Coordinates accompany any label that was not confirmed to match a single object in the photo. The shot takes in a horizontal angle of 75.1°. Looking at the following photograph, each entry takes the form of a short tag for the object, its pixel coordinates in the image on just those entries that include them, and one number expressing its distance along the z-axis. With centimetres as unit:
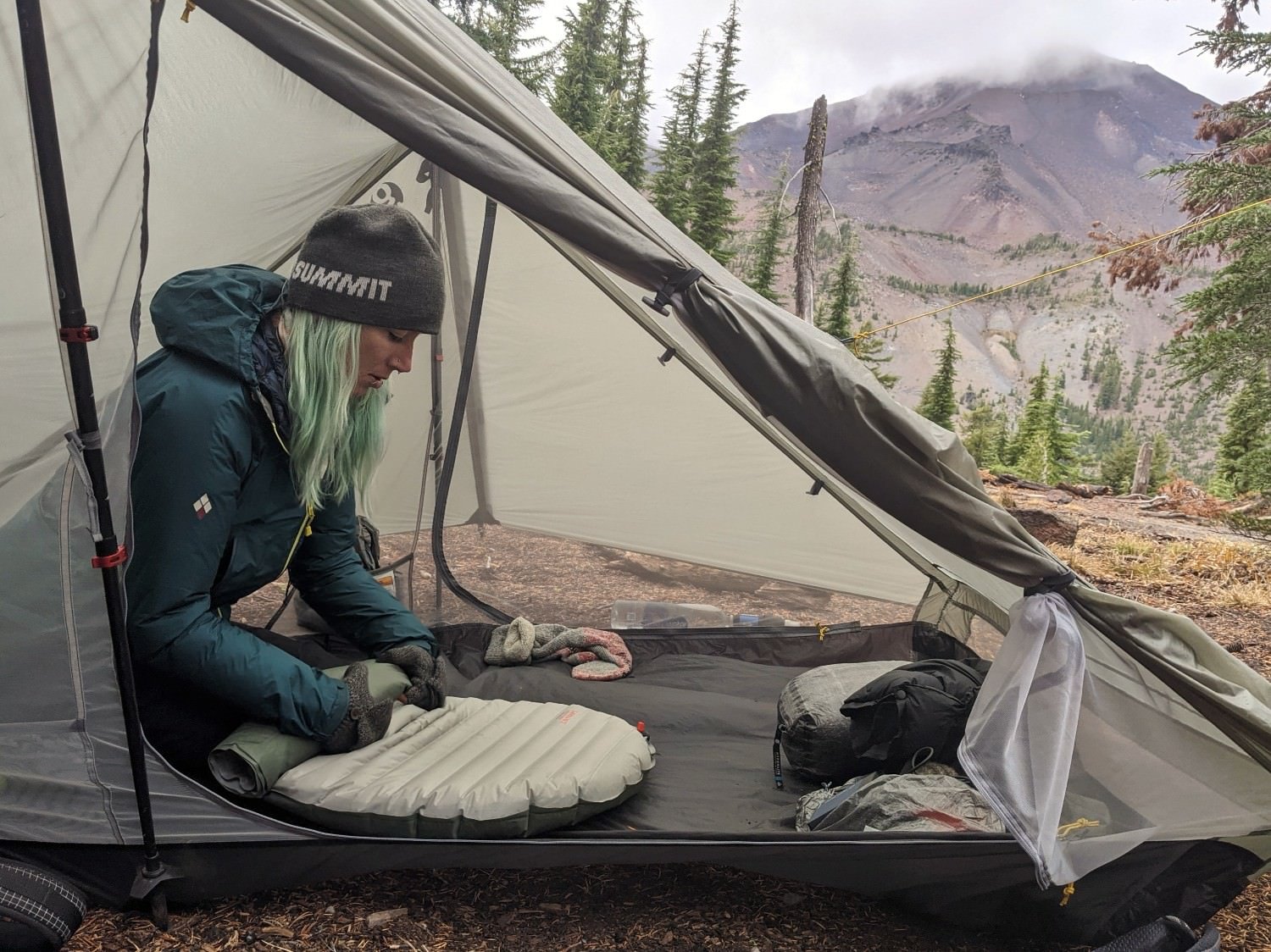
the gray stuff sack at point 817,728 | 230
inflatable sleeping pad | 186
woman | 172
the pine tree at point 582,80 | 1784
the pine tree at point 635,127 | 1760
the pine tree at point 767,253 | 1780
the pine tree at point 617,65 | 1791
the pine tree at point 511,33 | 1838
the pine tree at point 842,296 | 1803
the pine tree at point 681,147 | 1734
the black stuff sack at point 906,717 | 219
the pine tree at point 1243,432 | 817
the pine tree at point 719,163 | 1686
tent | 165
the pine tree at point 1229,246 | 796
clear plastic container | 361
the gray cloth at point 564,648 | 308
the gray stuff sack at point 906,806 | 192
